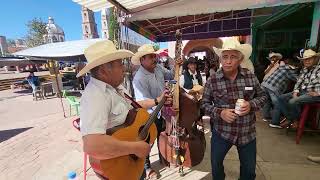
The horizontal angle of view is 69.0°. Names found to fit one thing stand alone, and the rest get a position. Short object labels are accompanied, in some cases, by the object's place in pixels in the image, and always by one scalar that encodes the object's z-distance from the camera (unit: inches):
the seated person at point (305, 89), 156.2
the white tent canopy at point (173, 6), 150.9
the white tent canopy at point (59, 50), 344.8
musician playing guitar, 56.4
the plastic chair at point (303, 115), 157.8
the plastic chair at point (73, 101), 286.6
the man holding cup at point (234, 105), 85.7
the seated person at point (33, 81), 511.8
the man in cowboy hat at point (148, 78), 120.2
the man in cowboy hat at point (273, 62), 212.0
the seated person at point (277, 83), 192.1
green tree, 1803.6
